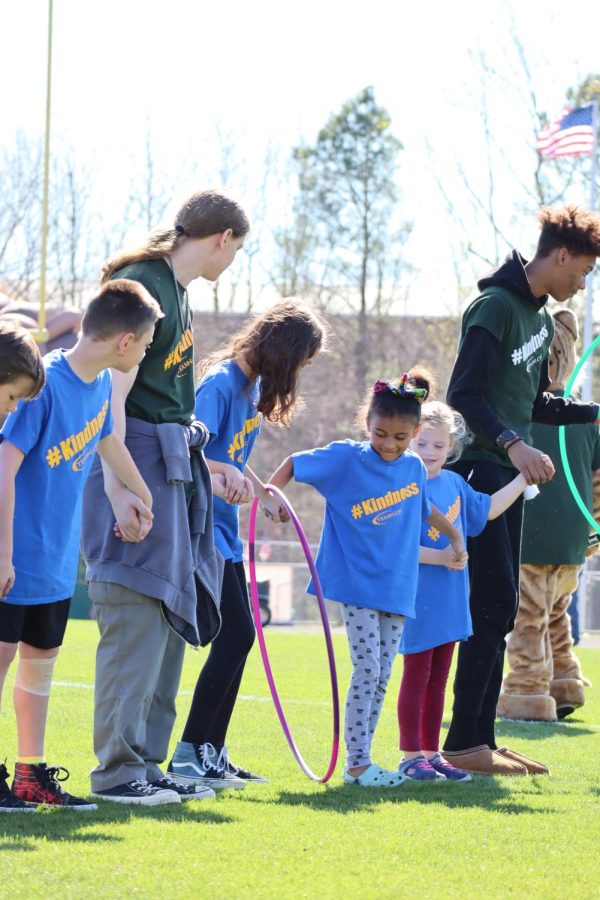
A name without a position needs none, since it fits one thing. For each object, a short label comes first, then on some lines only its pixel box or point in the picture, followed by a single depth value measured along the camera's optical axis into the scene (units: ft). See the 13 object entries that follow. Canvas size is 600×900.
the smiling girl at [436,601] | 35.91
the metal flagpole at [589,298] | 156.93
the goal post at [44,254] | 139.06
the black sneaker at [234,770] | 33.66
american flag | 142.88
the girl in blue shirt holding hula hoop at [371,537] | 33.64
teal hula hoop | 44.03
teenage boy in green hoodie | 36.25
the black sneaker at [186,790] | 30.39
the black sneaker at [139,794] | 28.77
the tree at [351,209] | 234.72
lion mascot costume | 50.70
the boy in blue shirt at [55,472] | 27.40
